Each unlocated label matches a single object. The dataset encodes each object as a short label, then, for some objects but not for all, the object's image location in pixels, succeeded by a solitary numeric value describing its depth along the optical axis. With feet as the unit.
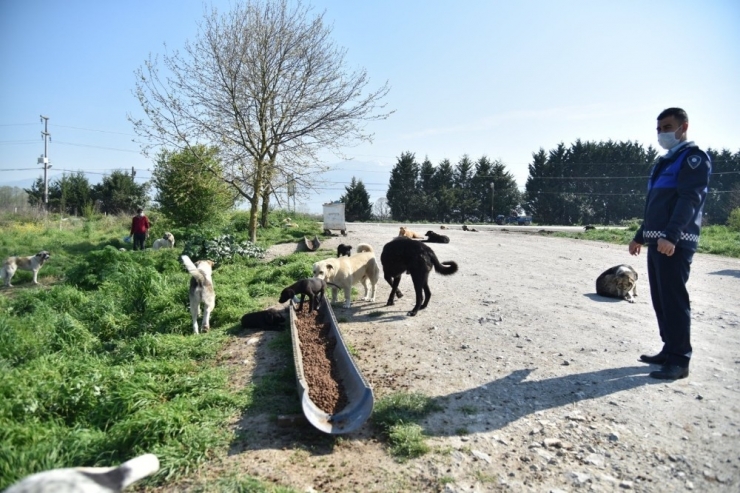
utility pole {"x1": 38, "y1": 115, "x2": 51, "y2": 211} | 147.33
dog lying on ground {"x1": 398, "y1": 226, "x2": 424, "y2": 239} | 56.36
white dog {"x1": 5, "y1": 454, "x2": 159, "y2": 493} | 7.00
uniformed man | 14.15
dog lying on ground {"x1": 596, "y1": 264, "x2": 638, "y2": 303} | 28.40
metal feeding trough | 11.75
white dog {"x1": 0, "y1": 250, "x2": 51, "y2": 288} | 42.86
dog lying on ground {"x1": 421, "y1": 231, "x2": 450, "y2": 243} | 67.15
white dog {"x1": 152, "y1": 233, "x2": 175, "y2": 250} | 60.34
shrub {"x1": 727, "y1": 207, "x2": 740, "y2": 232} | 92.29
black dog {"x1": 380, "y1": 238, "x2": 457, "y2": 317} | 23.97
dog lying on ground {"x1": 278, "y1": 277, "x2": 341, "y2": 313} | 22.63
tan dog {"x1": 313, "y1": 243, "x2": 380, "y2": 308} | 24.21
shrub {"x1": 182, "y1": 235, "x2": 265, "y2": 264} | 45.01
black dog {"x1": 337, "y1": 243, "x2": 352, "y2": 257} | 36.37
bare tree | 51.03
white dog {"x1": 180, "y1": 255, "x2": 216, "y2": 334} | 22.56
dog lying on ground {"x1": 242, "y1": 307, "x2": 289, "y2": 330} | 21.97
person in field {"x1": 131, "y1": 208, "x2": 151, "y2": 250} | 61.31
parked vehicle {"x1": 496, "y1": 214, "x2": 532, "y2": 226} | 160.95
